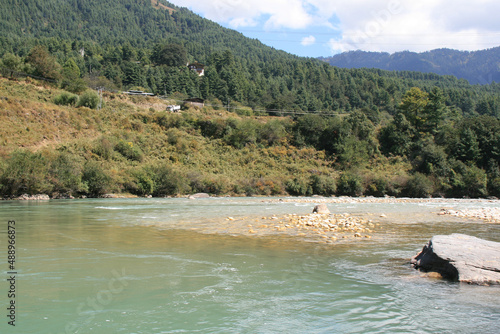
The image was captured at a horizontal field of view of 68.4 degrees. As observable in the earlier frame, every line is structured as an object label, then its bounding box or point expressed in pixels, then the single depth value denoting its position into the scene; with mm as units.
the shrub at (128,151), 51812
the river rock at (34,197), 34153
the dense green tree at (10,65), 67000
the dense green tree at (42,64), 70562
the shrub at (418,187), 51250
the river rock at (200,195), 44666
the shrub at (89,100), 62812
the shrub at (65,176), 37156
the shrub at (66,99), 60906
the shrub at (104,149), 48938
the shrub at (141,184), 43141
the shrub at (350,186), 52000
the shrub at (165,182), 44334
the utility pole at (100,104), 63003
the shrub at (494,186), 51938
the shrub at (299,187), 51875
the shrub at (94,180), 39594
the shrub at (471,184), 52031
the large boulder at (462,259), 8789
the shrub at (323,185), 52250
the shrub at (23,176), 33656
